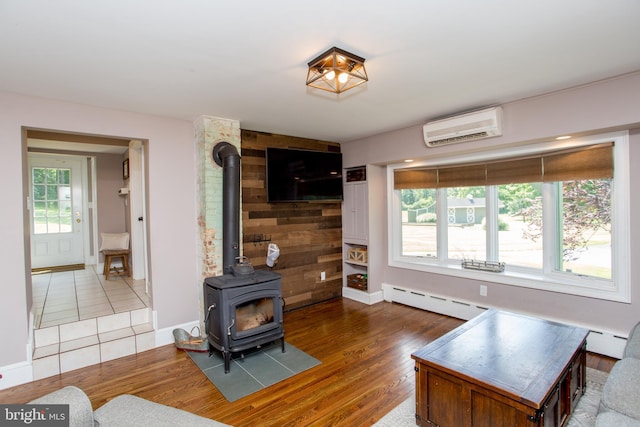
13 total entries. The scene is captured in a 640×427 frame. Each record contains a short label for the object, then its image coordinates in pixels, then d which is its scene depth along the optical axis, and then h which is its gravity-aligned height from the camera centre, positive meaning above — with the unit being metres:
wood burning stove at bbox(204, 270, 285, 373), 2.76 -0.93
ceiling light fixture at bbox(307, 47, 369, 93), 1.98 +0.94
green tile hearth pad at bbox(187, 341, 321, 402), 2.50 -1.38
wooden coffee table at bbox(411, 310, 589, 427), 1.63 -0.94
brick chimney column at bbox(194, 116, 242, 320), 3.32 +0.19
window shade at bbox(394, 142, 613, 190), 2.85 +0.39
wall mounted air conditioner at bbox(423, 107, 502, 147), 3.03 +0.81
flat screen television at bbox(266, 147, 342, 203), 3.98 +0.46
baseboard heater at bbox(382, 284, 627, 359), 2.76 -1.22
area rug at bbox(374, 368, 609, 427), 2.02 -1.38
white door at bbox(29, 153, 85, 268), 5.37 +0.06
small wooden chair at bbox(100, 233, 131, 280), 4.90 -0.59
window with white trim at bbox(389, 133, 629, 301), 2.83 -0.10
